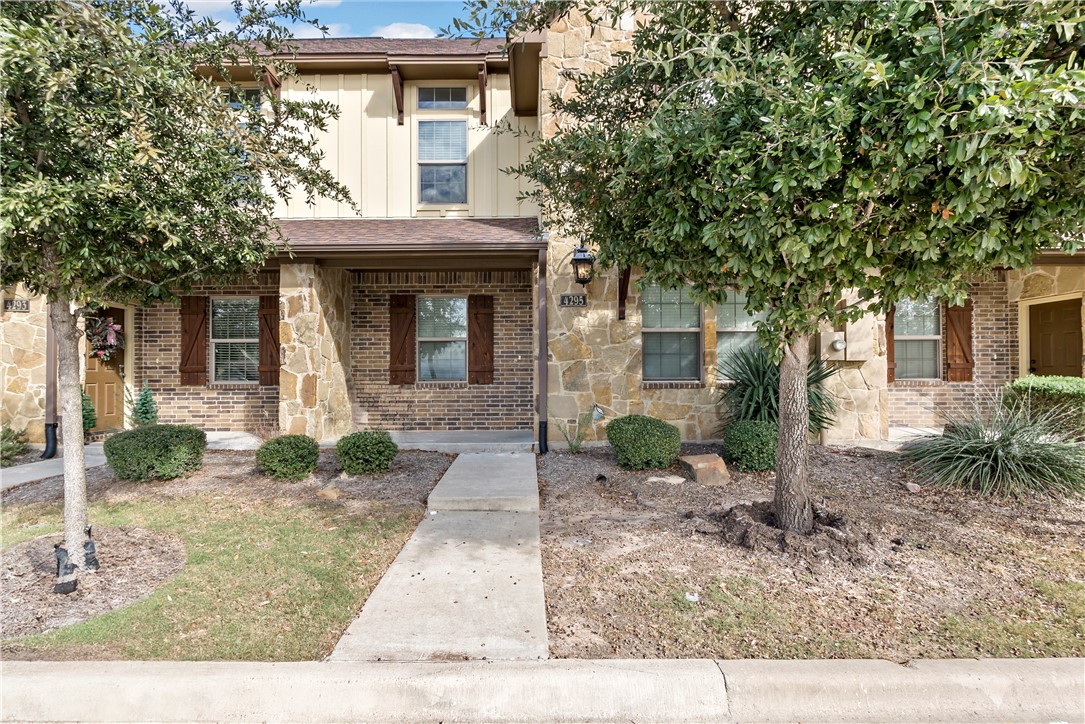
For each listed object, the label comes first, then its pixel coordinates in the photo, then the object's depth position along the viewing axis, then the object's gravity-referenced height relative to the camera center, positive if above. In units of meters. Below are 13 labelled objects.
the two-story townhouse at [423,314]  8.08 +0.75
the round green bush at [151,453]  5.36 -0.98
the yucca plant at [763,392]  6.45 -0.43
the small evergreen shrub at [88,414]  7.48 -0.79
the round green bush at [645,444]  5.78 -0.97
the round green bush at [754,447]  5.66 -0.99
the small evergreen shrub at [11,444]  6.57 -1.10
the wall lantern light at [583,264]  6.24 +1.18
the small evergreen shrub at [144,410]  8.27 -0.80
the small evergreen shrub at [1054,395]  6.11 -0.48
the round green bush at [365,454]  5.64 -1.04
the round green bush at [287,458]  5.54 -1.07
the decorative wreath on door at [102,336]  7.55 +0.37
